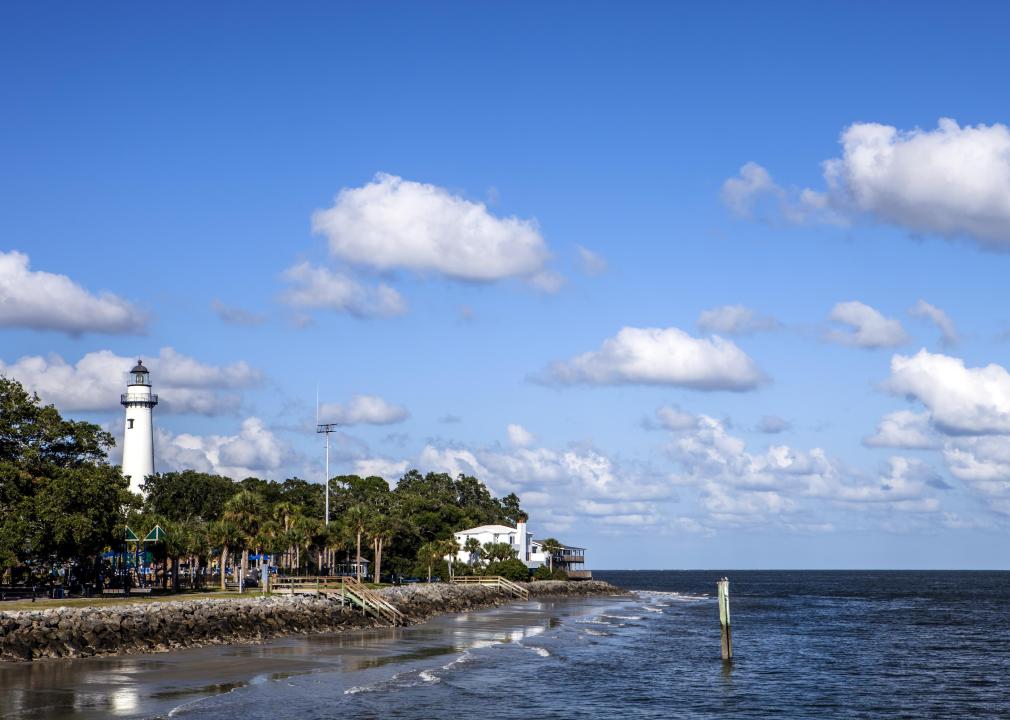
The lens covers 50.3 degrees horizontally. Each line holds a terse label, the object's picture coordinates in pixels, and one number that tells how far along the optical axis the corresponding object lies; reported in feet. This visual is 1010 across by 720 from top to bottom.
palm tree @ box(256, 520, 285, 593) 290.97
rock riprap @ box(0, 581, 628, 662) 151.84
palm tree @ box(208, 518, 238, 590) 279.69
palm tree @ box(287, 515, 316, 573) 307.58
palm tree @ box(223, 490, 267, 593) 288.30
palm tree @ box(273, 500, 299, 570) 316.72
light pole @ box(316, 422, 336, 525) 384.95
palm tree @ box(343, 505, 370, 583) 357.82
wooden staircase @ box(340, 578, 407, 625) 239.71
